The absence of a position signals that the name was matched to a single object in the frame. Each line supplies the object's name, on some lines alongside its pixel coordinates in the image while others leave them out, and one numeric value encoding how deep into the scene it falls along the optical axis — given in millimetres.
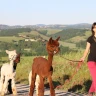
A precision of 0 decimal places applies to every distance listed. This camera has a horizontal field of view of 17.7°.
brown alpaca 6258
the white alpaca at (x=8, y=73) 8838
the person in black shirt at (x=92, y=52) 7059
